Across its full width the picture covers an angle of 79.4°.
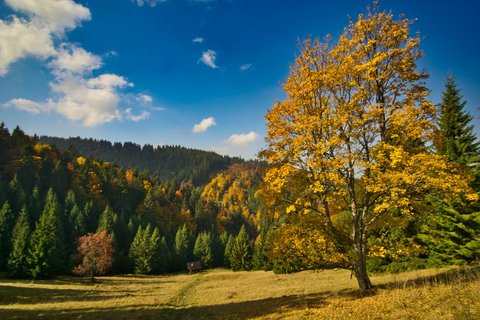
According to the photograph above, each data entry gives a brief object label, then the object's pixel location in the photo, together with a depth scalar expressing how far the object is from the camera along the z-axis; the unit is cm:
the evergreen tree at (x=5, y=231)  5710
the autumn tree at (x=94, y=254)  5500
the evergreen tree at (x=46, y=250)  5253
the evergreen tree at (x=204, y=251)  9356
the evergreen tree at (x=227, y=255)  9356
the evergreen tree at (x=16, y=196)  7626
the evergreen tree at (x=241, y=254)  7962
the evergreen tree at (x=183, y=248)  8856
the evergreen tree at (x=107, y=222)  7625
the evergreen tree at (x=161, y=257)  7612
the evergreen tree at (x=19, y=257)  5219
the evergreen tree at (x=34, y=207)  7375
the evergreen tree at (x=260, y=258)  7444
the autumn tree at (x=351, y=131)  1296
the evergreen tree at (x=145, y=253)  7300
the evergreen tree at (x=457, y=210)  2291
